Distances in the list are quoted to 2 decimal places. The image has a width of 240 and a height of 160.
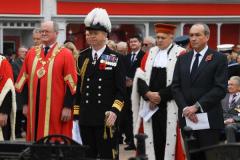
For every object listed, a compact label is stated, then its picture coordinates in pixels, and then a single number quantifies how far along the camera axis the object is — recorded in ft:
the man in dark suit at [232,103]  67.85
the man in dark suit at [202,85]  54.03
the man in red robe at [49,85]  58.44
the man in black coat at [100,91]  54.65
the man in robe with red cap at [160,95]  59.26
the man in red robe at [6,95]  61.93
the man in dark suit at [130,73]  95.35
